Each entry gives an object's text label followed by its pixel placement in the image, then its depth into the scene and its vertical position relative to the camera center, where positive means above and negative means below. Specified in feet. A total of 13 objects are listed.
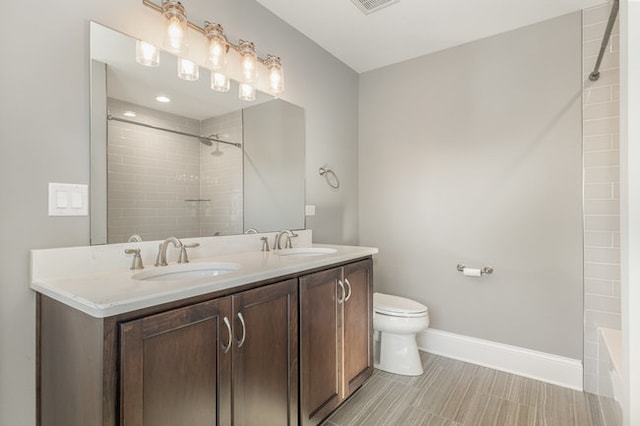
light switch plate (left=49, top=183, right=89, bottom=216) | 4.01 +0.18
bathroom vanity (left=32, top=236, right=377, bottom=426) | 2.92 -1.49
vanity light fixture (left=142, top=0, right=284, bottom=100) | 4.99 +2.95
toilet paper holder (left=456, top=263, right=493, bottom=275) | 7.91 -1.45
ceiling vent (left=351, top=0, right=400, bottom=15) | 6.68 +4.48
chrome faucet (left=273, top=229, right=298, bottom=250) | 7.02 -0.58
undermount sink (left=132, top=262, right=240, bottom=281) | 4.44 -0.86
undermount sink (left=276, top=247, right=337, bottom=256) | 6.90 -0.84
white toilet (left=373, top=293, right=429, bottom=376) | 7.25 -2.91
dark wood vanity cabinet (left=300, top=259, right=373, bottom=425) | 5.00 -2.22
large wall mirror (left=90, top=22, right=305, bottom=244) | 4.46 +1.04
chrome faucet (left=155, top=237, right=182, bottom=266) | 4.69 -0.54
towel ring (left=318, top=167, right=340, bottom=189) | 8.68 +1.01
